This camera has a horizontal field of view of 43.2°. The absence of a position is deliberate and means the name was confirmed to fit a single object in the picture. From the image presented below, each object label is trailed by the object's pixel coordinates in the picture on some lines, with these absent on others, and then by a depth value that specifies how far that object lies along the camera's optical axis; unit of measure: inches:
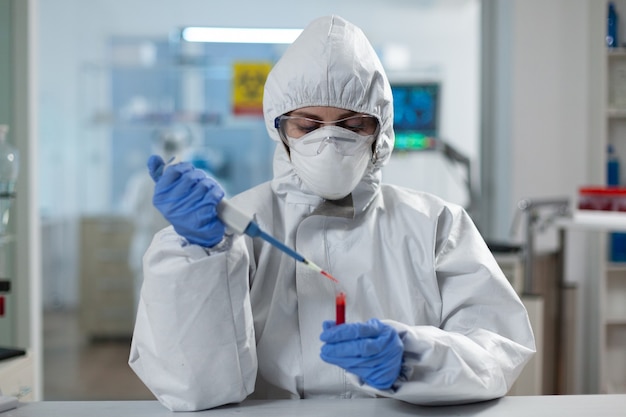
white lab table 43.5
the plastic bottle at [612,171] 147.0
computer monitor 189.9
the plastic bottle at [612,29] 145.9
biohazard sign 210.5
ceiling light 214.5
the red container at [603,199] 102.8
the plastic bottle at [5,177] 81.6
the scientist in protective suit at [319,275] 44.4
